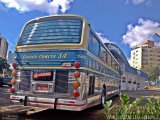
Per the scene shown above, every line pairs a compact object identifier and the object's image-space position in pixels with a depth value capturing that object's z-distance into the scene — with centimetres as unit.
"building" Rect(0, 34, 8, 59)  5228
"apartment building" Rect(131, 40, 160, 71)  7510
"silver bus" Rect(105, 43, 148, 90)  2344
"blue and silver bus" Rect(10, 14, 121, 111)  426
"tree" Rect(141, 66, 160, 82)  5626
